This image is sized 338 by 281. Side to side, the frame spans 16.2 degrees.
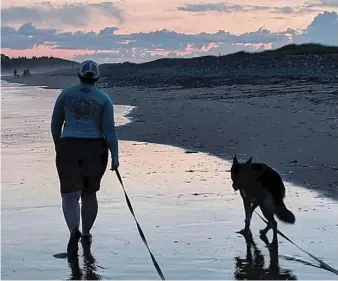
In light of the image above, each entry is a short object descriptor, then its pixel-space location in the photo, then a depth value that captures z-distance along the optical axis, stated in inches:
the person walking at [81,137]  392.5
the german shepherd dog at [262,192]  412.7
